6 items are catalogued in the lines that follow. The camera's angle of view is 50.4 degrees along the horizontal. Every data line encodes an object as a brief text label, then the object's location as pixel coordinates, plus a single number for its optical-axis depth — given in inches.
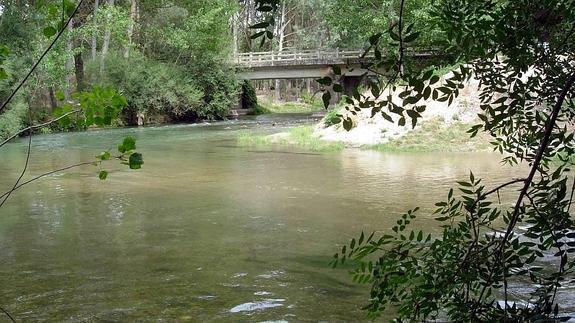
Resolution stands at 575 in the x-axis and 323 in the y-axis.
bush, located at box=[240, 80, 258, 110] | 1892.0
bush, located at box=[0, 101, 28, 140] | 904.3
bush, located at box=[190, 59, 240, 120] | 1509.6
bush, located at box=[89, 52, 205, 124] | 1355.8
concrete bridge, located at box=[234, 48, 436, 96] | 1546.5
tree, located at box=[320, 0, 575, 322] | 89.4
